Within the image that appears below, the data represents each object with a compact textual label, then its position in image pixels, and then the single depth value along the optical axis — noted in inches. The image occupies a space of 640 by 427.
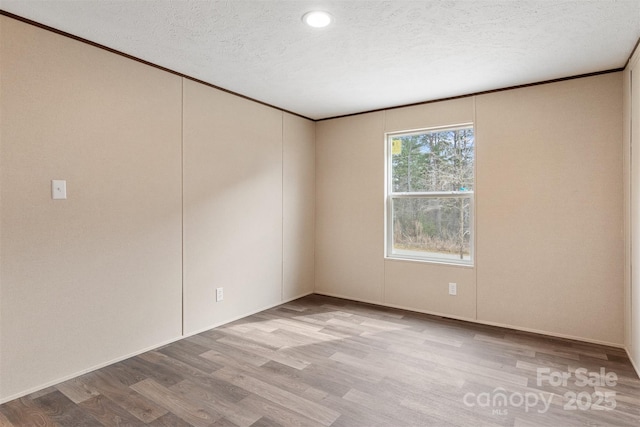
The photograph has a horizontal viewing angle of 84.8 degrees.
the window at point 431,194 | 149.2
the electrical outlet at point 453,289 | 148.5
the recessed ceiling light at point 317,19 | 85.1
